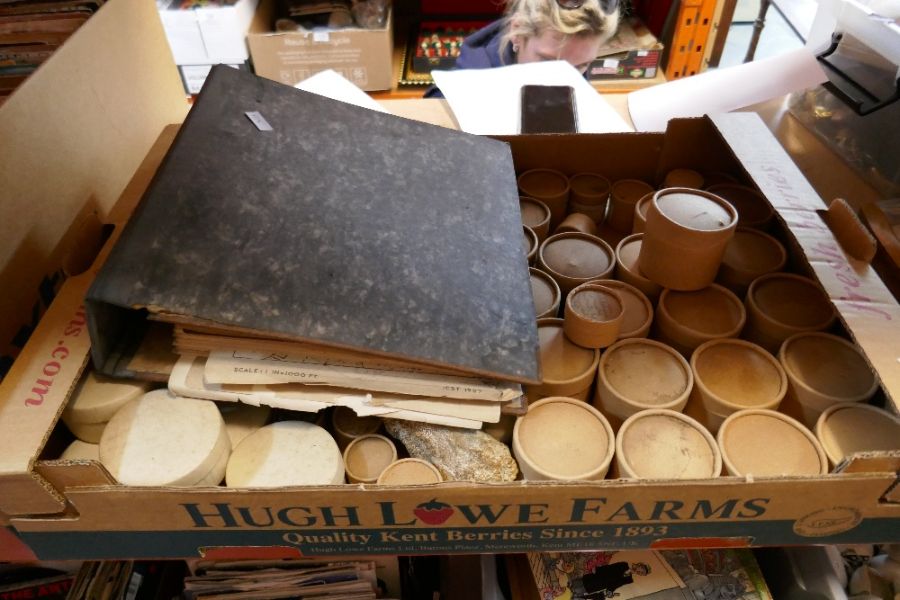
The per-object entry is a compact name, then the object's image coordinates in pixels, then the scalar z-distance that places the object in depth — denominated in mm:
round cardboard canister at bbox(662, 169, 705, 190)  1153
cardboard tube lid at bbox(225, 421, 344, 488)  744
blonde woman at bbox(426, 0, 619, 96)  1663
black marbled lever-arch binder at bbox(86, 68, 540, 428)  689
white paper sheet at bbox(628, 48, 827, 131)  1294
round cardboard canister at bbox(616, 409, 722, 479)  747
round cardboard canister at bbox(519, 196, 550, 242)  1090
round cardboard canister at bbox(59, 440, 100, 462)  768
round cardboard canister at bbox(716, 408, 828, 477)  741
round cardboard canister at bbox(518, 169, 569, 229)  1147
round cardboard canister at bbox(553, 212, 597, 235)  1114
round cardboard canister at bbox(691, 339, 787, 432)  822
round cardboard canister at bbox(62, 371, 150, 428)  755
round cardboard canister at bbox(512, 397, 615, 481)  750
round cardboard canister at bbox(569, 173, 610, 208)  1157
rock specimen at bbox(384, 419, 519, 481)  762
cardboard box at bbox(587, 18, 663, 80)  2367
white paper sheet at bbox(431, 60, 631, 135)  1356
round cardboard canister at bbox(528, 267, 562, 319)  948
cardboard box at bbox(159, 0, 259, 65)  2135
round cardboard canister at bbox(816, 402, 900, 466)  754
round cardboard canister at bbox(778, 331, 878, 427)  814
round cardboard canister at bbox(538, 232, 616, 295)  1001
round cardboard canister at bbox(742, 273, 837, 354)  905
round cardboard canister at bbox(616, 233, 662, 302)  980
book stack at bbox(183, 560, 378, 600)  963
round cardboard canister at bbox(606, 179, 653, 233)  1144
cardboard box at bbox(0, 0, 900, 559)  655
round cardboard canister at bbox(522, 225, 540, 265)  1032
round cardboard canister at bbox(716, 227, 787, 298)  990
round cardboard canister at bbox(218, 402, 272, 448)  812
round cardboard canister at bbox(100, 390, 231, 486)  696
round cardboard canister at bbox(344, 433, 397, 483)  799
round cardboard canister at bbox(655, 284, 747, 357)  910
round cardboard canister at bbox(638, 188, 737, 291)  877
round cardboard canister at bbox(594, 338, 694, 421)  829
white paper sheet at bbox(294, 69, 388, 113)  1387
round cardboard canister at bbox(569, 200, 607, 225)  1170
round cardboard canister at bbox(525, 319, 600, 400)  845
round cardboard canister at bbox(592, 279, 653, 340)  919
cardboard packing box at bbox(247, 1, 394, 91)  2221
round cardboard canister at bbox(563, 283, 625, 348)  859
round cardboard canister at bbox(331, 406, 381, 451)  841
